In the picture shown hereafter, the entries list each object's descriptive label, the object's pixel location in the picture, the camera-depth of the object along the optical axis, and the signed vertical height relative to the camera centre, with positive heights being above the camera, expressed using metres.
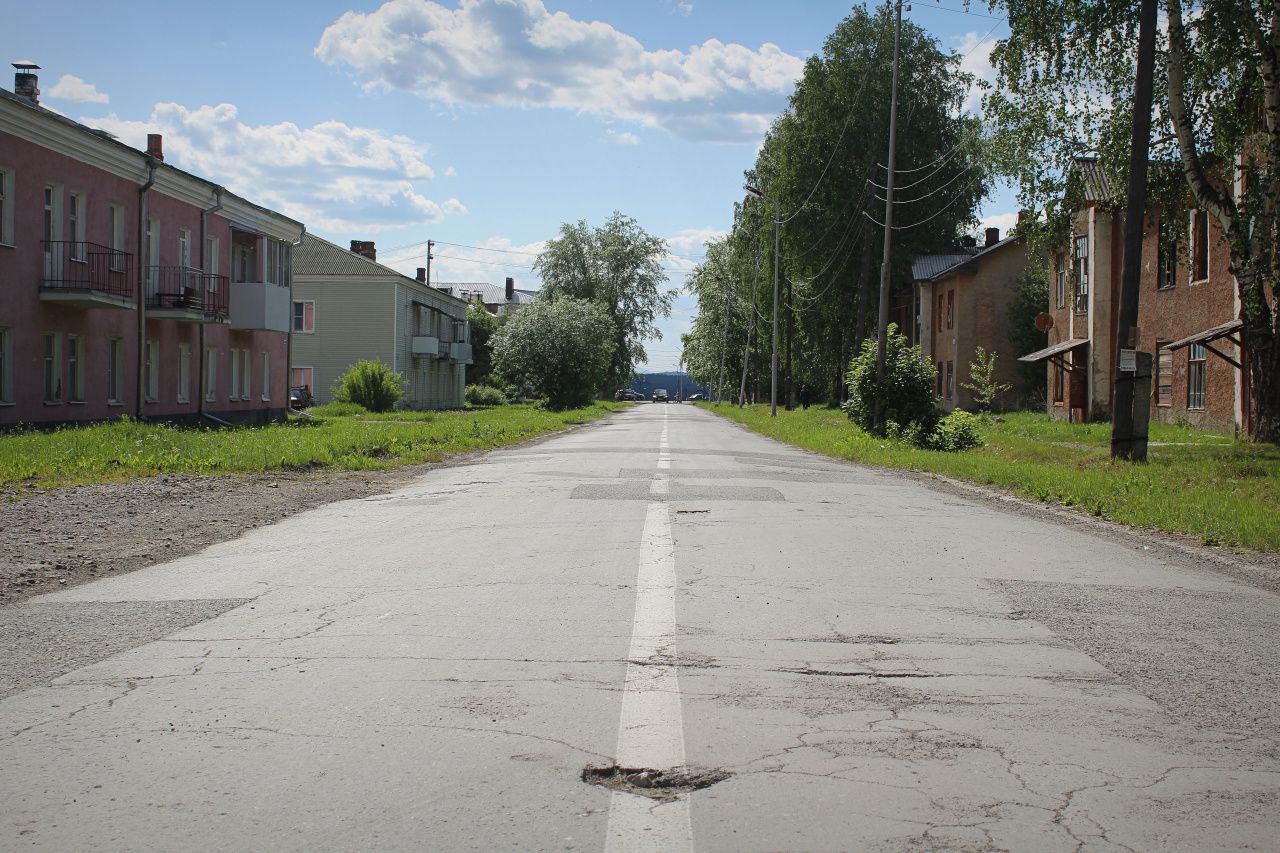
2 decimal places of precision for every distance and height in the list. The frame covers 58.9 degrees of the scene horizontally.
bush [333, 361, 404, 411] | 46.62 +0.26
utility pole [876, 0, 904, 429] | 29.48 +3.55
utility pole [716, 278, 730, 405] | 85.25 +1.85
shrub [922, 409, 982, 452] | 26.30 -0.62
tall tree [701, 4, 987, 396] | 47.81 +10.47
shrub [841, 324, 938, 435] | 29.00 +0.41
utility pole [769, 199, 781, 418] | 49.66 +3.28
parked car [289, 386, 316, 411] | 54.28 -0.22
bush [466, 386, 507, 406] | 81.31 +0.02
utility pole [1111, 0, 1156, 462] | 18.09 +1.78
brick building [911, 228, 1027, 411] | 48.94 +4.48
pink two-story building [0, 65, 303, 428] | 24.67 +2.77
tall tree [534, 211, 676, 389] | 93.81 +10.51
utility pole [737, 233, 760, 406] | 74.14 +3.42
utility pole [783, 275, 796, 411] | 62.14 +1.14
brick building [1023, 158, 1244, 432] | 27.16 +2.77
